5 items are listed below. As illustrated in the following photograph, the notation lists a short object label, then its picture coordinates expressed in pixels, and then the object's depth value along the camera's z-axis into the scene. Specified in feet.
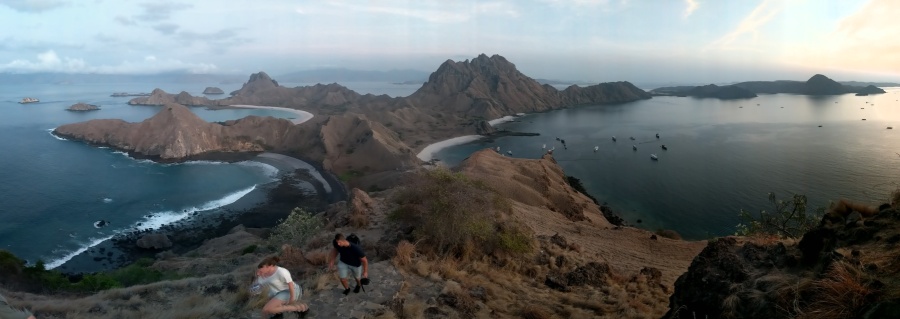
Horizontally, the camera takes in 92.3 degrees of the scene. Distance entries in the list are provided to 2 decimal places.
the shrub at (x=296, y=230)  78.12
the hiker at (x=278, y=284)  24.43
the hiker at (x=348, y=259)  30.17
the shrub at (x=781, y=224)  61.31
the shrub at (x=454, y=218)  50.34
